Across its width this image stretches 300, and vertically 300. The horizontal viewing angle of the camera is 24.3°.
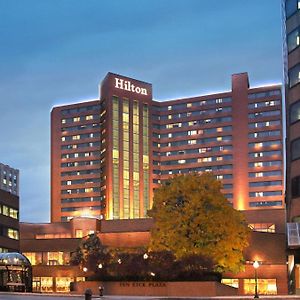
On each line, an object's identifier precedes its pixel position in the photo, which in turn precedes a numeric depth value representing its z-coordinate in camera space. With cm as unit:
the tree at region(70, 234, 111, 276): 8788
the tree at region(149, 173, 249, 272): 8050
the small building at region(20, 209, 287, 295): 11631
